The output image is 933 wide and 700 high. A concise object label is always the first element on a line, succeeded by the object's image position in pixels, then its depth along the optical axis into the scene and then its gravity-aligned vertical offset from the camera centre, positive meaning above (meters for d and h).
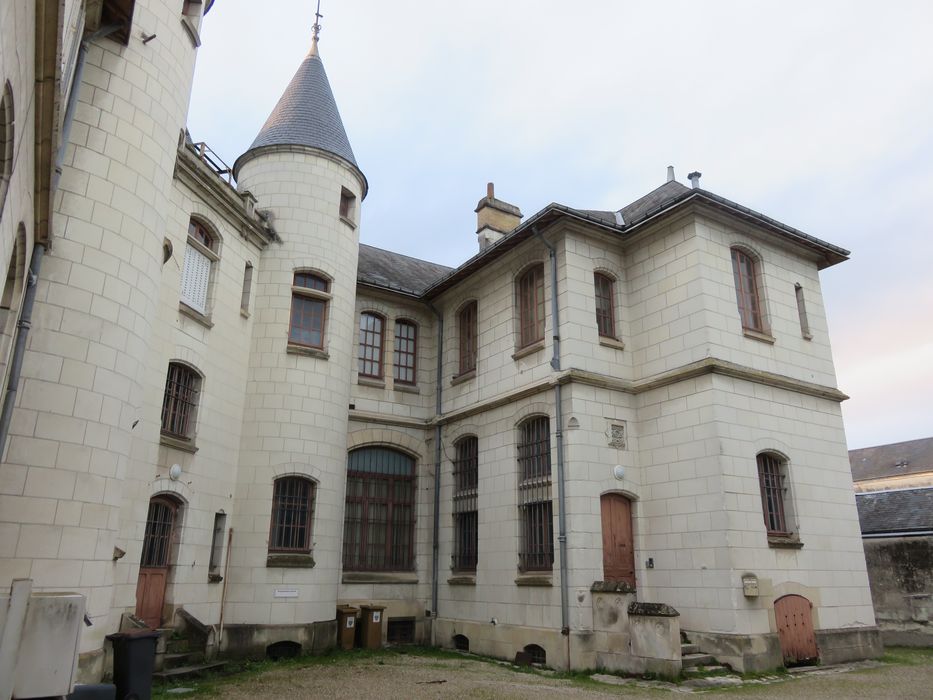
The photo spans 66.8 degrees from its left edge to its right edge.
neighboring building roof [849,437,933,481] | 43.72 +7.23
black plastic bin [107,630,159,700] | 8.32 -1.02
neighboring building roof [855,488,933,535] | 17.11 +1.63
